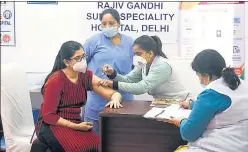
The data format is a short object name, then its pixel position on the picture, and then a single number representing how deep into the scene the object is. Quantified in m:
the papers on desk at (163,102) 2.38
